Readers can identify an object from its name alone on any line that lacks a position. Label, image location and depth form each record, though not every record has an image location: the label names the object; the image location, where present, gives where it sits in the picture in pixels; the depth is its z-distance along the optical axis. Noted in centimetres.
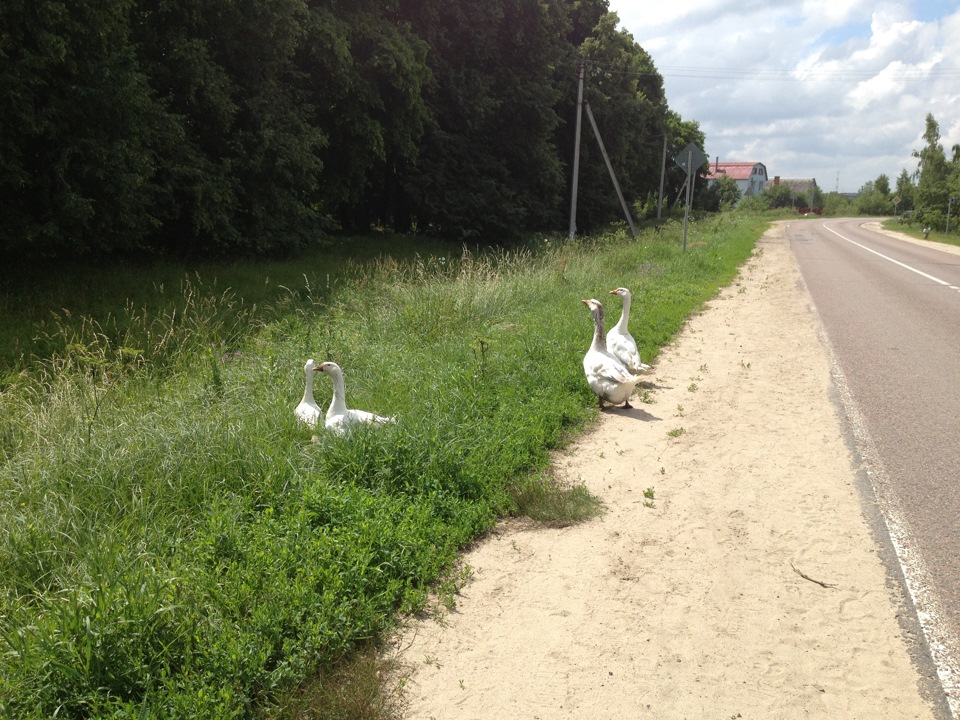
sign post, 2053
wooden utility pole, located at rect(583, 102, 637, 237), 3063
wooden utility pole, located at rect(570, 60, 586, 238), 2853
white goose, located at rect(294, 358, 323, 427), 626
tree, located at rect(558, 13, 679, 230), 3388
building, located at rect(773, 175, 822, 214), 12441
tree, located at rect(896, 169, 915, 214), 7357
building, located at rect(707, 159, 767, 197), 13462
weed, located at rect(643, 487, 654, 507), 528
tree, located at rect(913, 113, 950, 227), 5182
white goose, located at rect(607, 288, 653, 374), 834
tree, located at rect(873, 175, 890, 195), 10465
